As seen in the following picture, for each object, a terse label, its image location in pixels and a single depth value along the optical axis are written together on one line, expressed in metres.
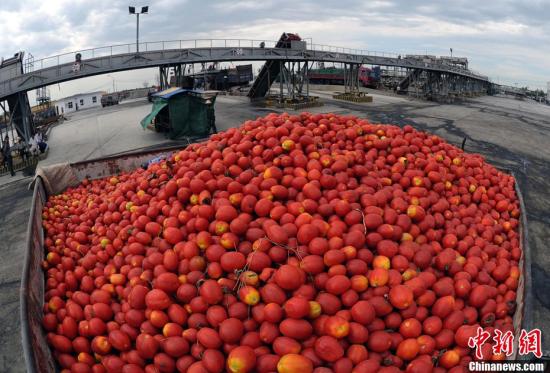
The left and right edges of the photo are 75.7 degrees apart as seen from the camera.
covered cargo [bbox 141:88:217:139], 19.86
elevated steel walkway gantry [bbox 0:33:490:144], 18.64
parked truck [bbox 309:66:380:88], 57.72
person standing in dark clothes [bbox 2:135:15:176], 15.93
